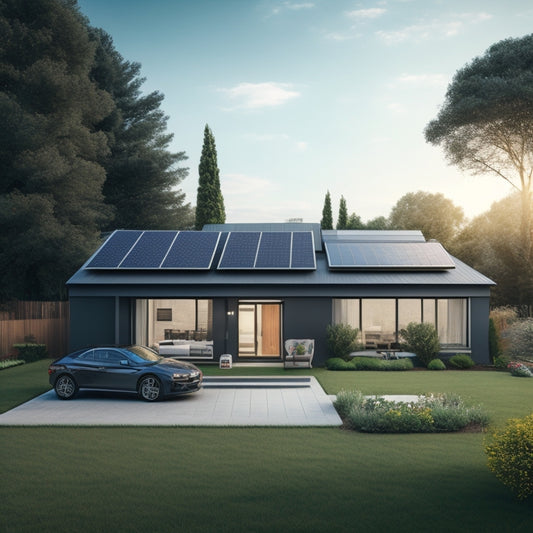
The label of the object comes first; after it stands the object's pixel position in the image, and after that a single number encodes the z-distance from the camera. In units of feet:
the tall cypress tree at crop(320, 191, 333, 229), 194.29
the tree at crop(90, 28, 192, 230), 128.67
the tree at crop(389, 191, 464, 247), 207.72
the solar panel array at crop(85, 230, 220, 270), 69.07
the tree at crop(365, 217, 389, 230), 226.58
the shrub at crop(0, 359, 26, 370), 67.87
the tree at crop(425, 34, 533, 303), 109.81
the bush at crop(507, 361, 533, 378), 59.36
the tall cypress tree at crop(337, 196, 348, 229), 204.64
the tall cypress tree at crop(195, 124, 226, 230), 137.59
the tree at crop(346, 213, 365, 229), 217.36
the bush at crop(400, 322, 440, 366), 65.41
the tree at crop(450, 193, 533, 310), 120.78
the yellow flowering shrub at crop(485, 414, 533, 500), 20.58
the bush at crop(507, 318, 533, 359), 62.90
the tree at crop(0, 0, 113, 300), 86.22
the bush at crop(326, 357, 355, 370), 63.36
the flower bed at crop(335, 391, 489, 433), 34.06
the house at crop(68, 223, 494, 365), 67.62
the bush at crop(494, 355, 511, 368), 65.41
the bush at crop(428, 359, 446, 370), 64.28
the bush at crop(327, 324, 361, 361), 66.05
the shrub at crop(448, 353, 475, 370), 64.75
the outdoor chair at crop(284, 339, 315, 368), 63.62
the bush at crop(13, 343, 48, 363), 74.69
